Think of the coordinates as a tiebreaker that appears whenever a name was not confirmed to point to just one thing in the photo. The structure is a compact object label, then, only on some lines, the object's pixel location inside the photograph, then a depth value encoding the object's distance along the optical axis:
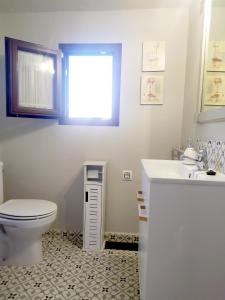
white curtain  1.83
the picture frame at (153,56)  1.90
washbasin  0.90
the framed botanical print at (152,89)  1.94
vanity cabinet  0.90
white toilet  1.59
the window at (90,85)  1.99
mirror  1.26
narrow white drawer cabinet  1.88
